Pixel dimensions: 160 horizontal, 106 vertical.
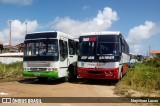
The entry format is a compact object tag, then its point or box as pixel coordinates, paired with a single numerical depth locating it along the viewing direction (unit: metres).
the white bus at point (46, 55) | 8.93
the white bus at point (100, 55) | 9.06
